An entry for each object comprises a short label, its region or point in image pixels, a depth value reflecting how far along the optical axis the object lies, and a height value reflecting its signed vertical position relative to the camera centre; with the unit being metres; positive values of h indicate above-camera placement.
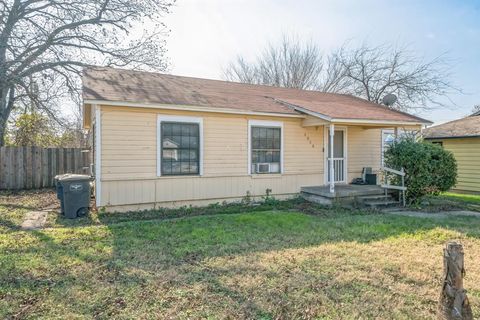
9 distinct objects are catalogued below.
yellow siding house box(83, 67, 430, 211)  8.48 +0.63
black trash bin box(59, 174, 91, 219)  8.10 -0.85
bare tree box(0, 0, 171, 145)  10.27 +3.84
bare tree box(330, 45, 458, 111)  20.81 +5.56
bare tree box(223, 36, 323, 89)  26.52 +7.71
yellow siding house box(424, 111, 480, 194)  13.97 +0.59
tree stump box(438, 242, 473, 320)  2.91 -1.11
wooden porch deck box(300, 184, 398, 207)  10.07 -1.08
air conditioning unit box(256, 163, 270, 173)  10.44 -0.23
